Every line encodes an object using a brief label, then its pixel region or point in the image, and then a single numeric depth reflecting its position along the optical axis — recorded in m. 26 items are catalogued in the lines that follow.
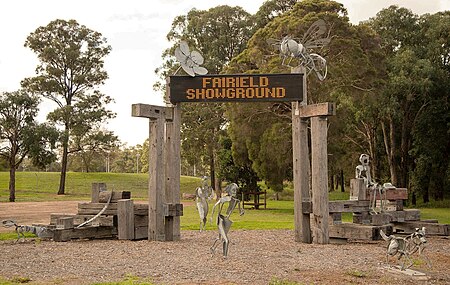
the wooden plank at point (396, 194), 14.29
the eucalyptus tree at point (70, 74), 47.97
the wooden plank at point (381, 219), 13.59
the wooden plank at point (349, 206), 13.21
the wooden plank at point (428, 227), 14.07
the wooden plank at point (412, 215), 14.50
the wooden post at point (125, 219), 13.54
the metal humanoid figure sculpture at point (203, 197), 11.83
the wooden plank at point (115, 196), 14.02
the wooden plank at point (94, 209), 13.90
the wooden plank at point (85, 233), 13.23
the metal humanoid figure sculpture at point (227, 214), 9.66
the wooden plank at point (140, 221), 13.84
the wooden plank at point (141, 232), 13.72
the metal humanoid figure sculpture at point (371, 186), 13.92
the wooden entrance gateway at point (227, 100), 12.91
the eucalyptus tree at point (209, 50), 43.69
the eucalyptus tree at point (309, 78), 25.86
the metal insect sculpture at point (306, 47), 13.59
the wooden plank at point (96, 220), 13.87
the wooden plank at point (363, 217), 13.84
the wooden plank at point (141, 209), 13.90
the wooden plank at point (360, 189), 13.91
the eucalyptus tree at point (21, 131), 40.16
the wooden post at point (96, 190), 14.44
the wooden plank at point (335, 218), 13.46
